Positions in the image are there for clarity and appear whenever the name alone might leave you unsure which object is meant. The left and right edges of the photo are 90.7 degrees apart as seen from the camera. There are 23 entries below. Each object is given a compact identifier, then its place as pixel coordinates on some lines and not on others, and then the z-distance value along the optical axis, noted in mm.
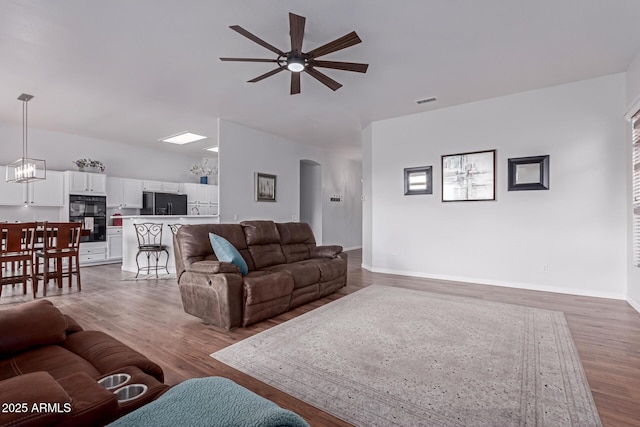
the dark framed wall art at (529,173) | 4598
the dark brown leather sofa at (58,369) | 660
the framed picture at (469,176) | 5012
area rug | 1772
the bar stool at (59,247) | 4523
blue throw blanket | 626
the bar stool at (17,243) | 4246
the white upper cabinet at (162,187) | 8133
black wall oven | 6777
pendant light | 5137
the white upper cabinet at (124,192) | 7469
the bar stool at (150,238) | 5898
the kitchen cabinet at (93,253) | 6867
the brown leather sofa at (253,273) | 3033
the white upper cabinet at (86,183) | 6715
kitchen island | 6074
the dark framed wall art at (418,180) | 5598
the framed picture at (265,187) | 6787
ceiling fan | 2662
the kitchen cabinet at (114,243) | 7320
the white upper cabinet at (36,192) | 6145
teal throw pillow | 3333
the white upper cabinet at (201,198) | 8795
